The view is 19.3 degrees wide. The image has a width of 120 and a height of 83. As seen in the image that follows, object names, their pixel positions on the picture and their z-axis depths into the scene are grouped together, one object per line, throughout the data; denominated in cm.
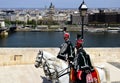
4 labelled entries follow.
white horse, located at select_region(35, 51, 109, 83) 630
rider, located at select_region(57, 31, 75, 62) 666
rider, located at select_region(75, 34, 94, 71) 582
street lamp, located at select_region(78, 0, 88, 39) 880
